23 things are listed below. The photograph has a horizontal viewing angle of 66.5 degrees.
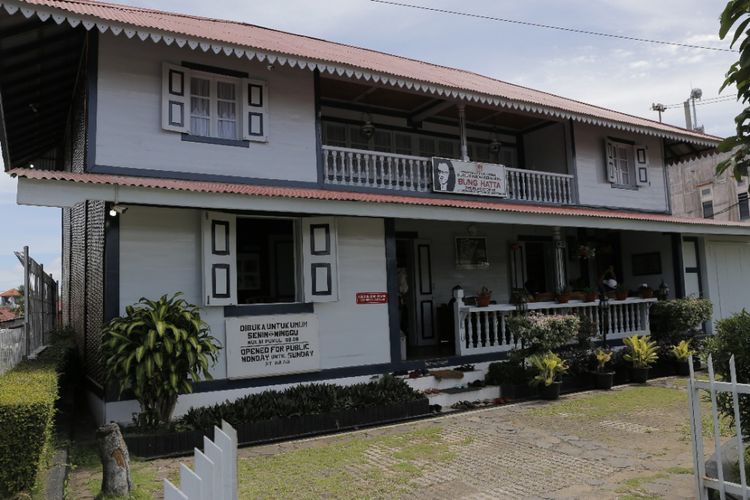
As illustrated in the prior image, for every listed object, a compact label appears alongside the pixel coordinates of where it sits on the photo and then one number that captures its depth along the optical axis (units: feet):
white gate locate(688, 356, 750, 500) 13.05
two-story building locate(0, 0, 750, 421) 27.07
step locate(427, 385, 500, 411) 31.01
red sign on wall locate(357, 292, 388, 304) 32.35
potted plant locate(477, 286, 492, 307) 36.35
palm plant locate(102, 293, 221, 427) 22.86
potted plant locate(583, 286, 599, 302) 40.88
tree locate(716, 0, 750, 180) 10.34
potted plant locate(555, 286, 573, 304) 39.19
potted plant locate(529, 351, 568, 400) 31.71
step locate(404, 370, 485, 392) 31.89
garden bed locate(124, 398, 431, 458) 22.43
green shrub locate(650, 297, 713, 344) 41.78
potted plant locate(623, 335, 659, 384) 36.45
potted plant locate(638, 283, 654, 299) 44.52
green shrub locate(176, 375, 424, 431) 24.58
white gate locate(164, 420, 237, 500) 7.27
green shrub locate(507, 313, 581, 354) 32.50
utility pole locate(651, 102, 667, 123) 112.06
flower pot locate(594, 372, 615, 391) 34.65
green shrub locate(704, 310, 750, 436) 15.75
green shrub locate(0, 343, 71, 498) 15.11
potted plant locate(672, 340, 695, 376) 38.63
